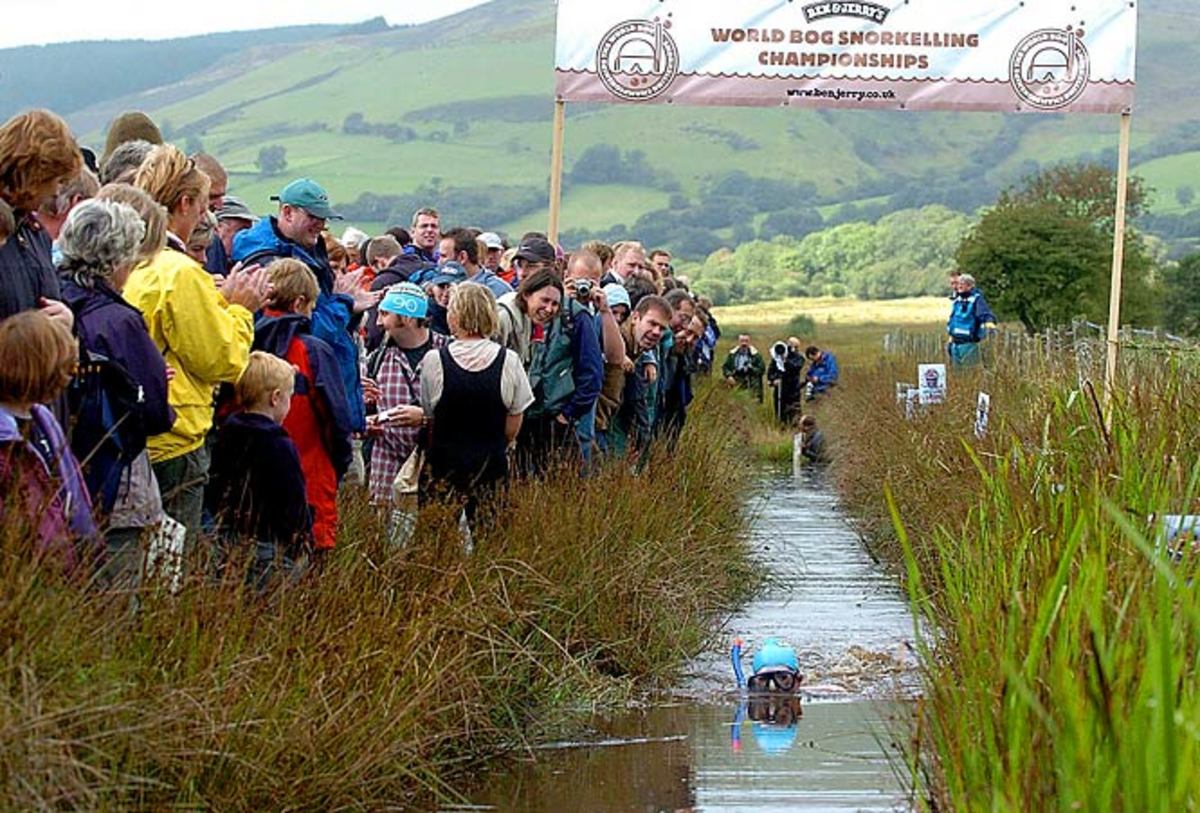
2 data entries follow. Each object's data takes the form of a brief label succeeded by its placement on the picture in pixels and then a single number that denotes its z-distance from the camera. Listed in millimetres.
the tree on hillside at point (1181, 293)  76875
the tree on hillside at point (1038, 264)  60625
